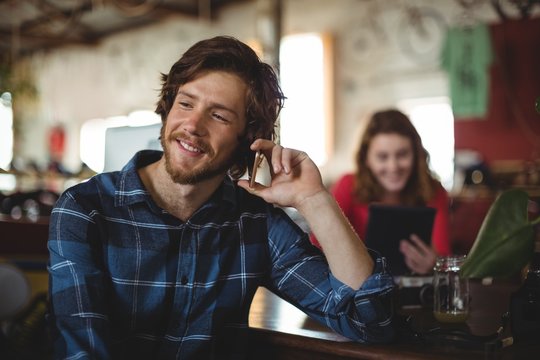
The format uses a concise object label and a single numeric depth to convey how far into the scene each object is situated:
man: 1.36
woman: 2.87
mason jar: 1.56
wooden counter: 1.24
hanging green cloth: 5.44
